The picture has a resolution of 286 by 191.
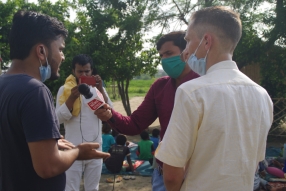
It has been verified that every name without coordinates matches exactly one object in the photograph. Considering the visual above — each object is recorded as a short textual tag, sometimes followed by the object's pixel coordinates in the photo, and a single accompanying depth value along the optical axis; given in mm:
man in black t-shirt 1456
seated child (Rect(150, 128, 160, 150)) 7338
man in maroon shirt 2316
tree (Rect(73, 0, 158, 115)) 9938
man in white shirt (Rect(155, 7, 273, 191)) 1323
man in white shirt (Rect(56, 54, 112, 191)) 3363
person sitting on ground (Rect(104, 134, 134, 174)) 5980
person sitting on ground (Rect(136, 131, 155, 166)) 6898
